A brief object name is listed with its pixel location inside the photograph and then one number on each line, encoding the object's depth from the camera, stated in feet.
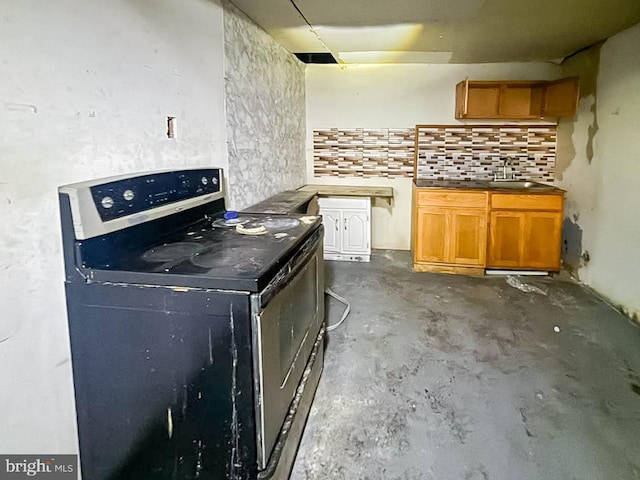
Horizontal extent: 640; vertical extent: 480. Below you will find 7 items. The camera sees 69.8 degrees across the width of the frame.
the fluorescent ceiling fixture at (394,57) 14.94
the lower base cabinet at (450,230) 14.80
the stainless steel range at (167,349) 4.50
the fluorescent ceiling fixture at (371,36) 11.76
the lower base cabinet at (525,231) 14.39
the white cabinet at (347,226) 16.28
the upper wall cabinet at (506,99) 15.57
